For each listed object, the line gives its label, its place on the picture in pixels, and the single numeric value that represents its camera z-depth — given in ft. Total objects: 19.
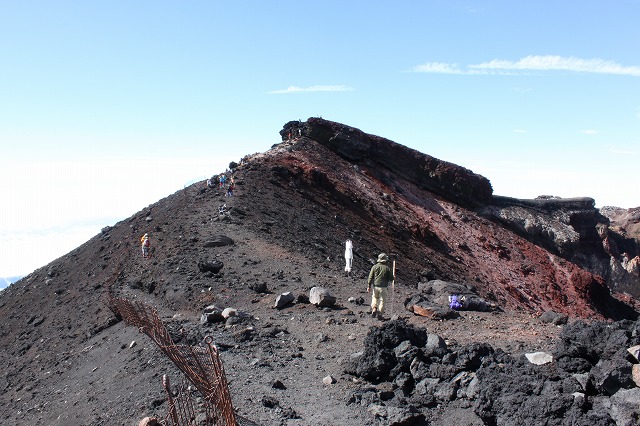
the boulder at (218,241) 59.77
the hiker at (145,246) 63.86
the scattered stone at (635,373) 20.62
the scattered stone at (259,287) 47.22
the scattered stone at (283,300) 42.55
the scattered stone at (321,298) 41.73
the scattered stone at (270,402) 25.48
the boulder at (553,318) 35.60
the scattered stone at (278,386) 27.48
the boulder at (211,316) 37.93
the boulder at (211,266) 52.85
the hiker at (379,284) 38.60
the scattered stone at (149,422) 24.07
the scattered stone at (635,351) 21.31
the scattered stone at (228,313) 38.06
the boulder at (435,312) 38.27
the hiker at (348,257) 55.88
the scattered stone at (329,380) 27.73
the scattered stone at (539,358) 24.18
